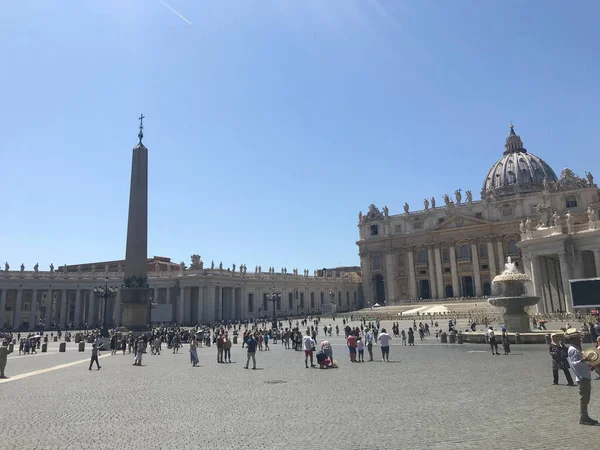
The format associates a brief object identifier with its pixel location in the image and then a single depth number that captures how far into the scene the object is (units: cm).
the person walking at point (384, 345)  1745
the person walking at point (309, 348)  1670
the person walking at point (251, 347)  1627
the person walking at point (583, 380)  719
